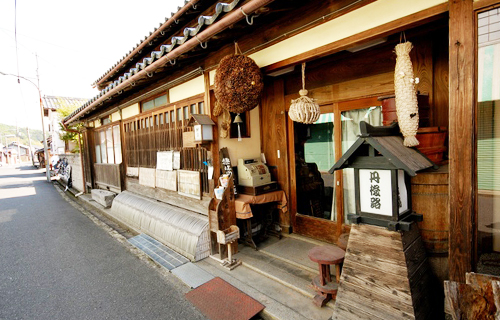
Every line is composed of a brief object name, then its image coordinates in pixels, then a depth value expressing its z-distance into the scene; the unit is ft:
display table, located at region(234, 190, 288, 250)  16.39
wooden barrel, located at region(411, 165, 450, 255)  9.04
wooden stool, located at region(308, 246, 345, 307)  10.98
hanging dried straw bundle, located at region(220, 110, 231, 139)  17.07
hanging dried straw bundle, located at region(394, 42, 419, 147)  9.12
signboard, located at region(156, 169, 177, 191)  21.68
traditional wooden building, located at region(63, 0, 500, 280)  8.04
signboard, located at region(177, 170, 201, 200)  19.07
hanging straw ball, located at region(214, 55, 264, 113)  13.34
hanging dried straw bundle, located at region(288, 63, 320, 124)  13.12
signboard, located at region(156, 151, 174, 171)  22.02
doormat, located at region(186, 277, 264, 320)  11.37
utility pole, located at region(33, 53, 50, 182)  72.16
